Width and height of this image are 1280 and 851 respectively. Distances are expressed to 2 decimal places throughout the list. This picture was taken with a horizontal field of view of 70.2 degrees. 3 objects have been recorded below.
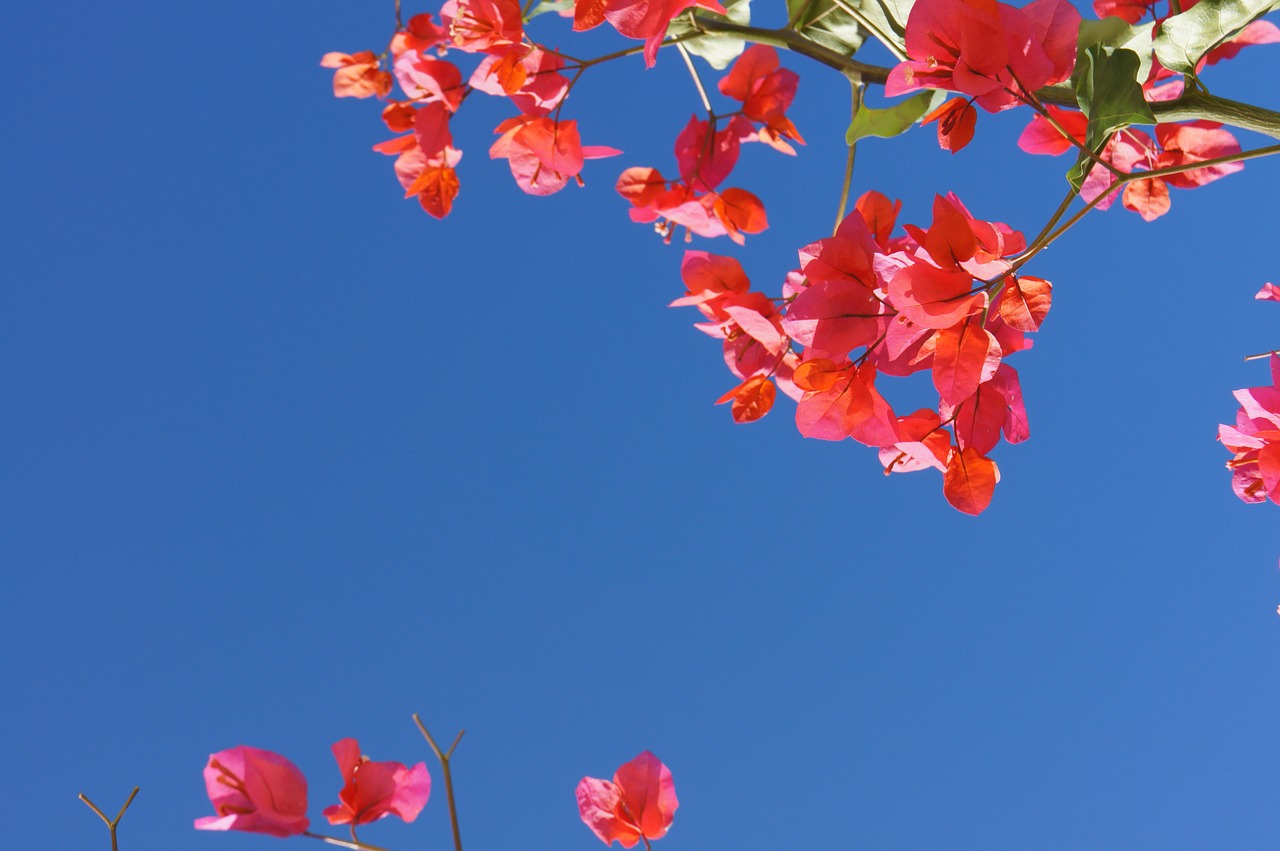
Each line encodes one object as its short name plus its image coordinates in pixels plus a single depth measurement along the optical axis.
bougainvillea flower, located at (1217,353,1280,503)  0.62
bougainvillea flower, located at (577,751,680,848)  0.56
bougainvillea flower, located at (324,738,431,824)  0.50
